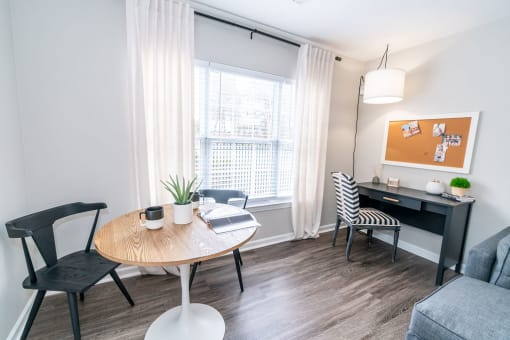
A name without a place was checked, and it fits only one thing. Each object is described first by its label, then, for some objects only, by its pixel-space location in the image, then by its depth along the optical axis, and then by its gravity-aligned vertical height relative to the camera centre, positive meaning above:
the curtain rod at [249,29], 2.03 +1.21
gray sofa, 1.02 -0.80
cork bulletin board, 2.21 +0.13
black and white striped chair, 2.31 -0.74
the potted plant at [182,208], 1.38 -0.42
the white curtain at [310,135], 2.61 +0.16
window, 2.27 +0.16
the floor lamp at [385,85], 2.34 +0.72
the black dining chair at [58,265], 1.21 -0.83
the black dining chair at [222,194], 2.18 -0.51
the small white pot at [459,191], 2.16 -0.38
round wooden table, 1.00 -0.53
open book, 1.34 -0.51
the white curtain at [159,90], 1.77 +0.44
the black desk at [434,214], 2.03 -0.68
